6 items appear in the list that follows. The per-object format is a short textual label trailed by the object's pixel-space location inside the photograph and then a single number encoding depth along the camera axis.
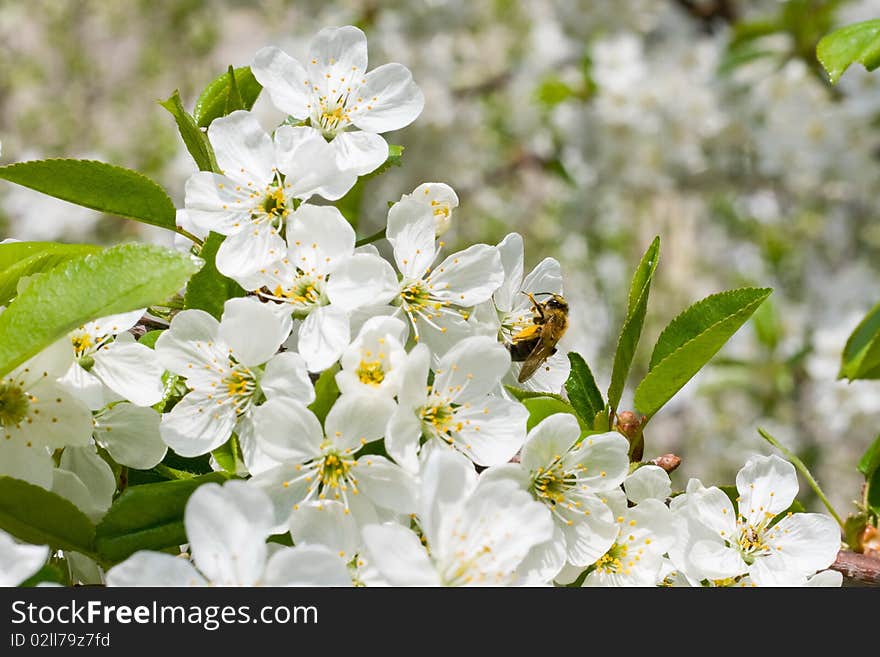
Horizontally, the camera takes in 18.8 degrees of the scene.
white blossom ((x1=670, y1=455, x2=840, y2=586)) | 0.44
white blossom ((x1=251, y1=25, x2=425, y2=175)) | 0.46
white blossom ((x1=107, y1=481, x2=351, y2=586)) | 0.40
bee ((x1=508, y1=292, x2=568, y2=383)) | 0.46
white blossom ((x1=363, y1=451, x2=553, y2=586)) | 0.41
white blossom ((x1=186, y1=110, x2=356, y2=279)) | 0.44
